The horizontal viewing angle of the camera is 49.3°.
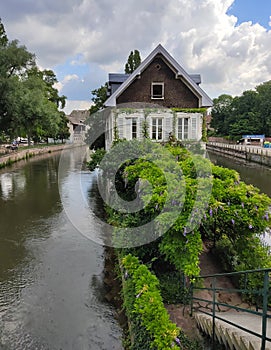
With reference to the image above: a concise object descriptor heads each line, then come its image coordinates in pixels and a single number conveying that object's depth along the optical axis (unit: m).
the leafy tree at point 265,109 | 53.12
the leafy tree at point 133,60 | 29.06
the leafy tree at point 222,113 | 67.00
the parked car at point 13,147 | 41.67
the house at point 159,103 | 18.36
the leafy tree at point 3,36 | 32.47
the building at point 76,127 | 72.83
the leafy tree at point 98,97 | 27.53
